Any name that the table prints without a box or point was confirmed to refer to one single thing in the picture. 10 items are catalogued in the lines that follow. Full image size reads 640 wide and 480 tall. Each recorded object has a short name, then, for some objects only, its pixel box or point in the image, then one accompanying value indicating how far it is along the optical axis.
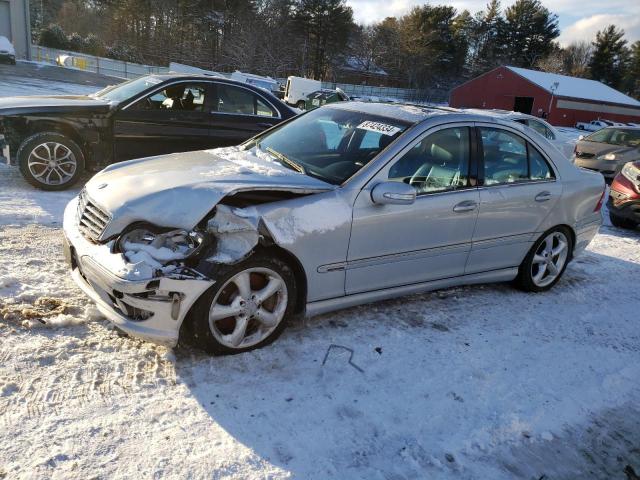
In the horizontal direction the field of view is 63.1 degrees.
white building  30.53
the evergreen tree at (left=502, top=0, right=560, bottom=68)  73.88
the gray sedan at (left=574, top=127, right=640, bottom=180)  12.51
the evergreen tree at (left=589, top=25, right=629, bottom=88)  75.56
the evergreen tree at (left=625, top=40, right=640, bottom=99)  75.56
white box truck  32.06
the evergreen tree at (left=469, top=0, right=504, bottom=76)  73.81
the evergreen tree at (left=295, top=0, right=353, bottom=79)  58.84
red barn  46.41
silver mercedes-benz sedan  3.09
